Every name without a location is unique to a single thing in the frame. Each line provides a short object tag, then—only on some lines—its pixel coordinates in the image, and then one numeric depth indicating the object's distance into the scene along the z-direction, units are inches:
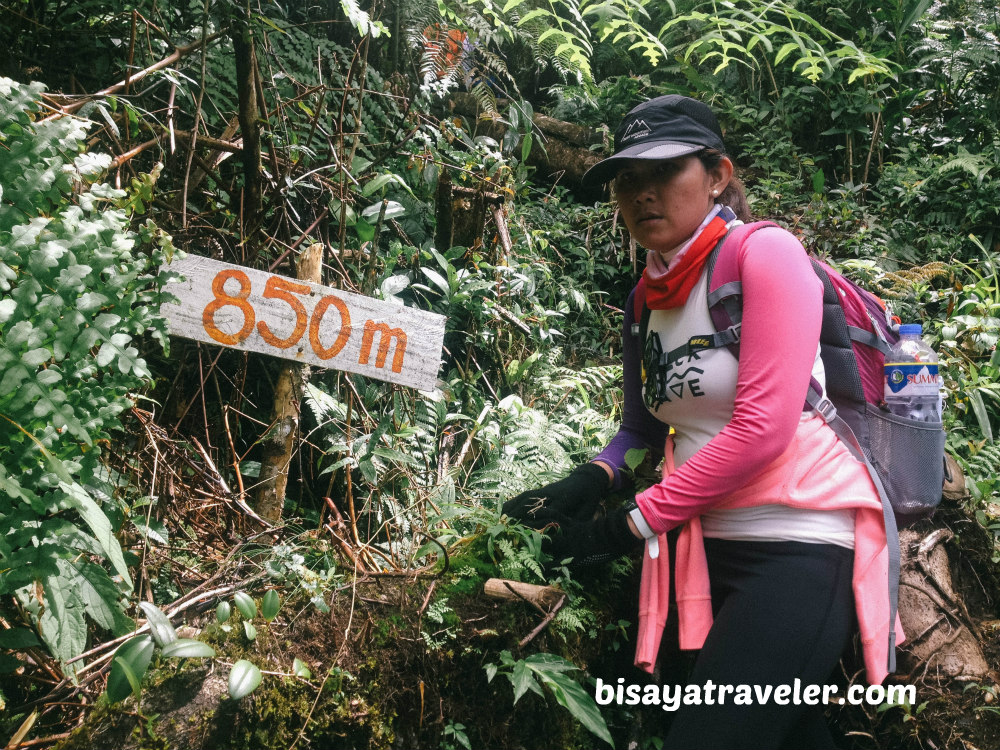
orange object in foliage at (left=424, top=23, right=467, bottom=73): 145.6
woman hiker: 65.1
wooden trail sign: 80.0
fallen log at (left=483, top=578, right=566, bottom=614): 74.5
